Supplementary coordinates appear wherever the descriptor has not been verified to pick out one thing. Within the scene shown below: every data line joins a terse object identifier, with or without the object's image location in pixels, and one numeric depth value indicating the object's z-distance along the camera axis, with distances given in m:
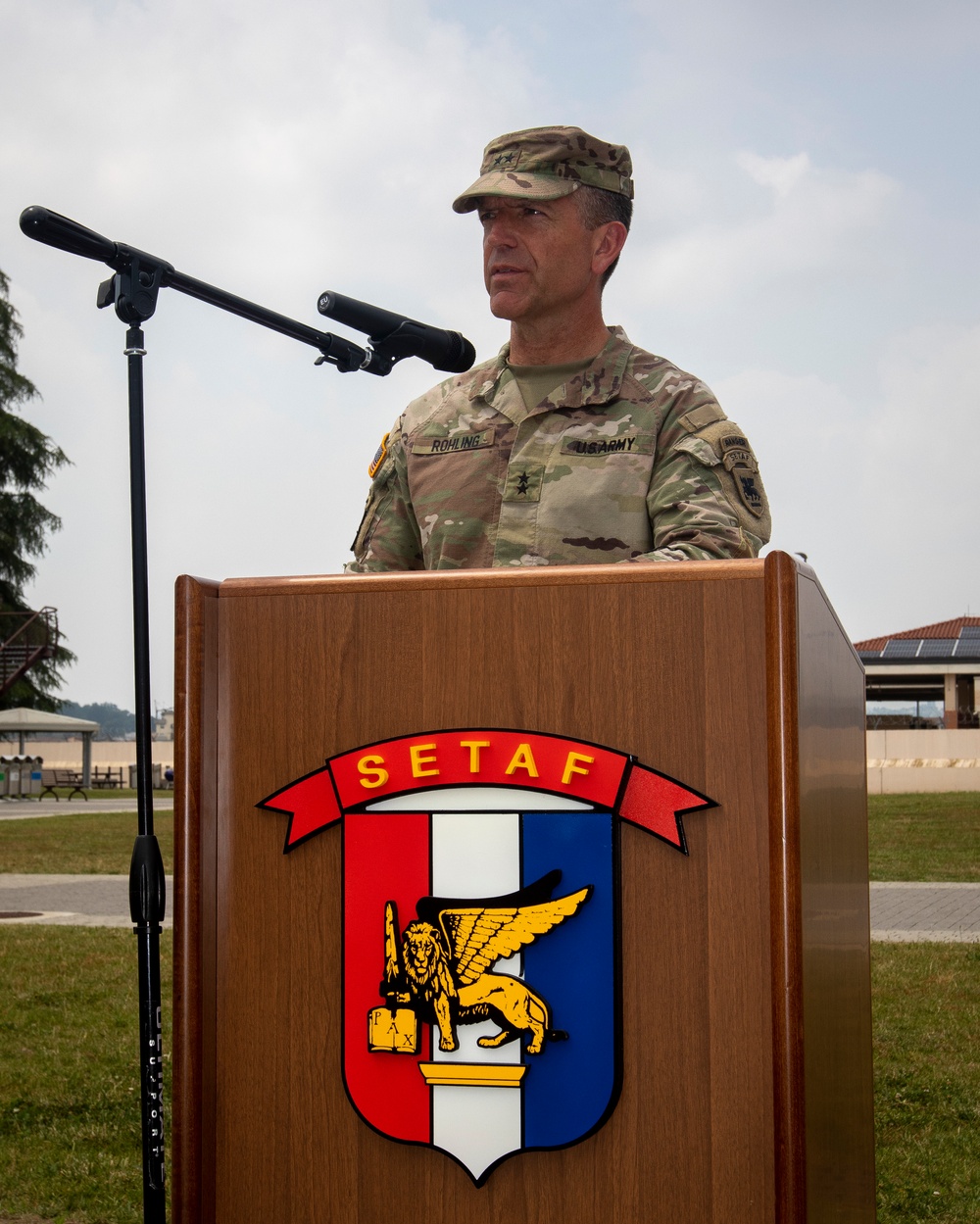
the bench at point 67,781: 30.53
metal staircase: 32.06
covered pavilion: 28.66
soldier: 2.11
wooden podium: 1.40
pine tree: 33.78
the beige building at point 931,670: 40.00
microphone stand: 1.60
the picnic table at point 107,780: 37.19
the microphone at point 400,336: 2.11
